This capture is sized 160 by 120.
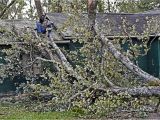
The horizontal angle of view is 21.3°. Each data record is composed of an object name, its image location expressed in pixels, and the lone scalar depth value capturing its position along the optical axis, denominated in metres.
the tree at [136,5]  42.50
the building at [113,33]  18.57
